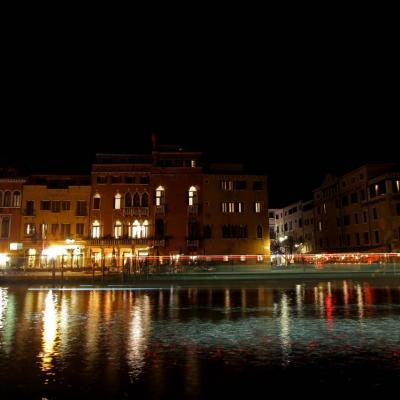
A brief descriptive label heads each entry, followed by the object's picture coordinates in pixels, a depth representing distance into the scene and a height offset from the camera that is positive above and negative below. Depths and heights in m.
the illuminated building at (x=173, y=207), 55.81 +8.04
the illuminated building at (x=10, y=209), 55.62 +8.00
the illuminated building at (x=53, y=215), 55.62 +7.20
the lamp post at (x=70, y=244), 51.56 +3.46
